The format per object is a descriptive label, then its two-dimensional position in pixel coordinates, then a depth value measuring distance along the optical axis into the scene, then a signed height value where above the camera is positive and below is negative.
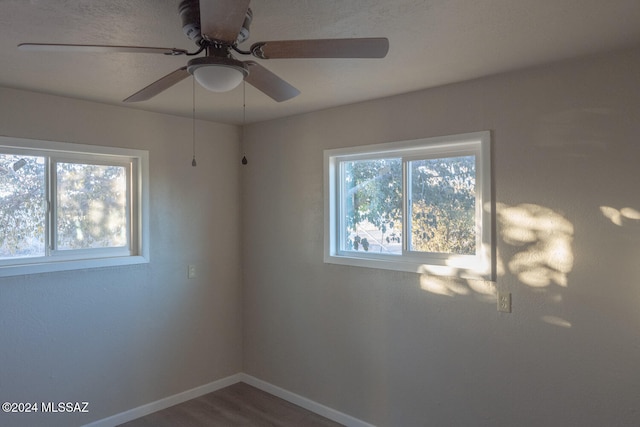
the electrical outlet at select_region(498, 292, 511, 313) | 2.42 -0.52
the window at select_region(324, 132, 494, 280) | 2.60 +0.04
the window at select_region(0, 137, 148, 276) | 2.79 +0.05
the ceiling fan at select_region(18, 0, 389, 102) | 1.38 +0.56
